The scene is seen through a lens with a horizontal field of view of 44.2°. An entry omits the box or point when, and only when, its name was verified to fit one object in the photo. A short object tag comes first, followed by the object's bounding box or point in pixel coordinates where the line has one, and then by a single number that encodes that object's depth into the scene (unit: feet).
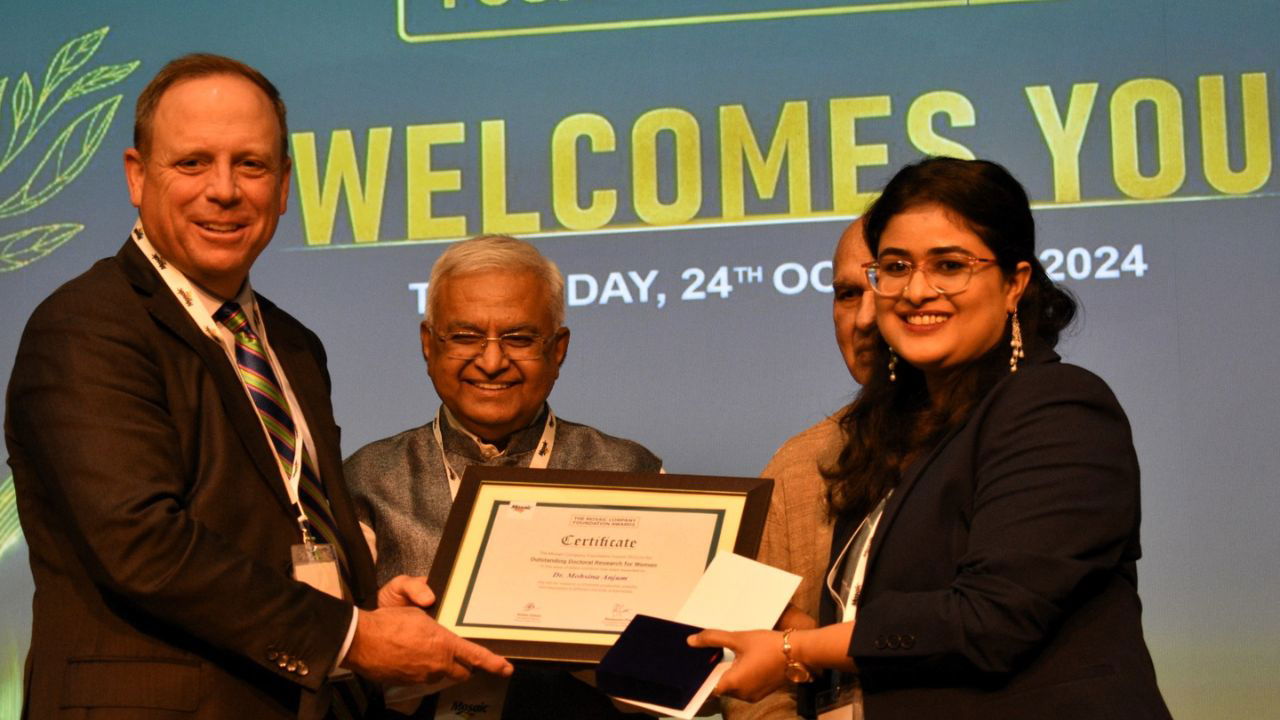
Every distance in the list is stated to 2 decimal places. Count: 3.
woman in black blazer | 7.66
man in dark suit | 8.01
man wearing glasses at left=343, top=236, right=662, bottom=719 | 10.11
